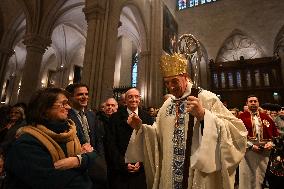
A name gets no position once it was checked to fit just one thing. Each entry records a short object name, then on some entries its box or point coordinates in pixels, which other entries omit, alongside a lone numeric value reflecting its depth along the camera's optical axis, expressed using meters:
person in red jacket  4.10
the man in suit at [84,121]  2.37
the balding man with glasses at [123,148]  2.70
